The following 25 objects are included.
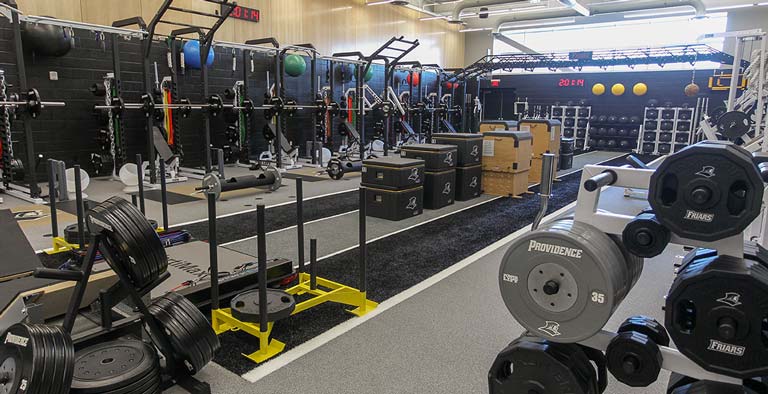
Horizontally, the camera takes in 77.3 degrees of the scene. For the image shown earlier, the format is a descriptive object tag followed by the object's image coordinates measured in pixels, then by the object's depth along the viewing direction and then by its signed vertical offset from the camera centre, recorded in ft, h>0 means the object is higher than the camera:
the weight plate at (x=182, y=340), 6.80 -3.20
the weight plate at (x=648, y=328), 5.49 -2.42
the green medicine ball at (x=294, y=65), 29.86 +2.97
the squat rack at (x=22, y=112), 17.70 -0.01
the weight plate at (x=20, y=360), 5.18 -2.77
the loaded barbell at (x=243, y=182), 19.11 -2.88
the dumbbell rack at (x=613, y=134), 43.65 -1.56
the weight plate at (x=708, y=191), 4.60 -0.71
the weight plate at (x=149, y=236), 6.68 -1.73
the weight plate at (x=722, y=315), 4.56 -1.91
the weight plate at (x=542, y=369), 5.34 -2.86
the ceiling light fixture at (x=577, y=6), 39.19 +9.30
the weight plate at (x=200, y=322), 7.00 -3.04
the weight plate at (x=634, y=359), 5.14 -2.60
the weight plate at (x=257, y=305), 7.93 -3.30
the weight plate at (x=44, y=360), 5.21 -2.71
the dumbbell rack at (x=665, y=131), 40.40 -0.93
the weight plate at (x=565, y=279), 5.21 -1.82
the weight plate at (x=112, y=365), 5.83 -3.24
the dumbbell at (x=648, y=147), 42.57 -2.61
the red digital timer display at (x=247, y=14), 32.86 +6.78
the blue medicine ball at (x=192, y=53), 25.27 +3.06
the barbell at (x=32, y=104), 18.10 +0.23
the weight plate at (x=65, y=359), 5.39 -2.79
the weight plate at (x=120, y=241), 6.41 -1.72
